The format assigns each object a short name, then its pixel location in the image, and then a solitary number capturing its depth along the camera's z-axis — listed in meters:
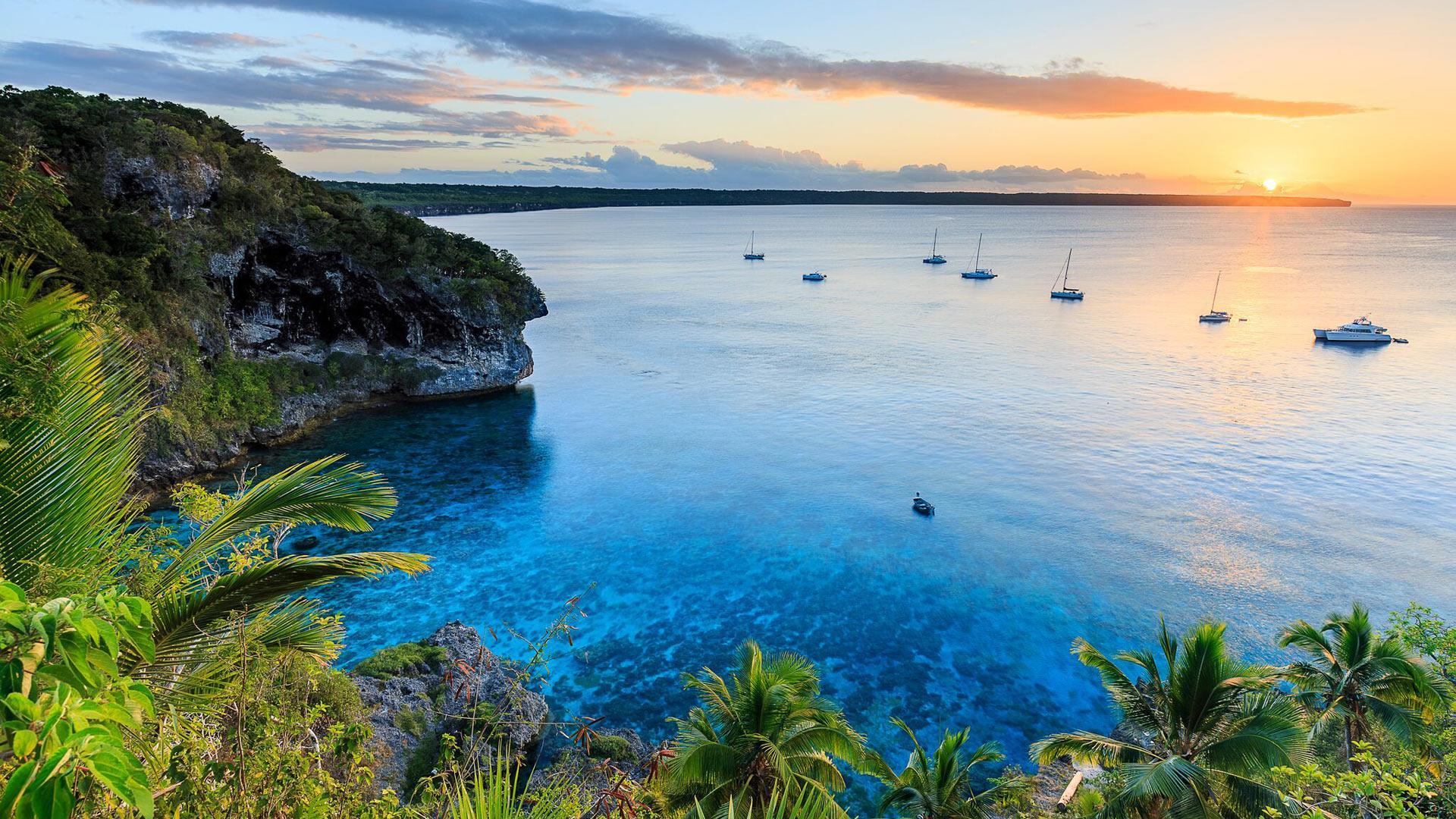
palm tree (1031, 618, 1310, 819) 14.11
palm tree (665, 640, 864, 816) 14.98
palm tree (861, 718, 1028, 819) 16.06
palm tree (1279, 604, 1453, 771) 15.91
